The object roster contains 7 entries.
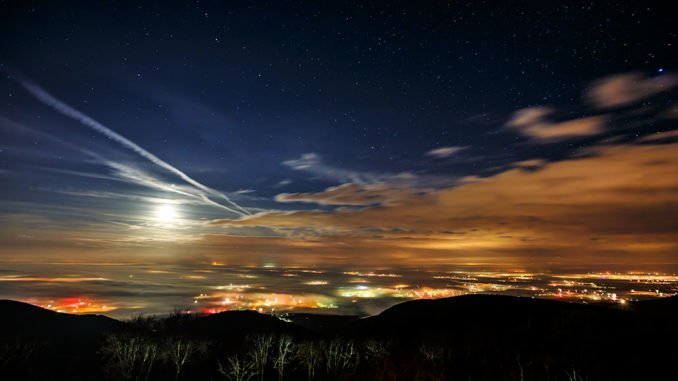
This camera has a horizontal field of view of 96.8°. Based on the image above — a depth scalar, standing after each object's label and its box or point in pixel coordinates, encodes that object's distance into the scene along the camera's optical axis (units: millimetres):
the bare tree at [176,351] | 69125
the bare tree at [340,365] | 61656
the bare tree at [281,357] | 68325
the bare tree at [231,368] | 65194
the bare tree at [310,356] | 64812
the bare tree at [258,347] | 67562
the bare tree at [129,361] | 57969
